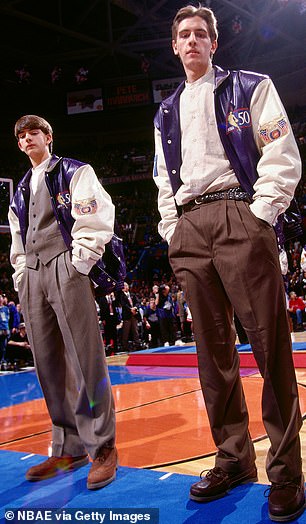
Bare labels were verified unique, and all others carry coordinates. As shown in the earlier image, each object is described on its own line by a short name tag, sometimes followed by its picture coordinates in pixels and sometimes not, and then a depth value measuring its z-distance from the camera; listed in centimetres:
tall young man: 201
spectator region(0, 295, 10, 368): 912
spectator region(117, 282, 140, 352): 1083
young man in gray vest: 266
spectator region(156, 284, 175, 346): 1144
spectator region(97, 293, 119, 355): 1083
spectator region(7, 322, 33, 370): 916
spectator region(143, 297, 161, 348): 1144
